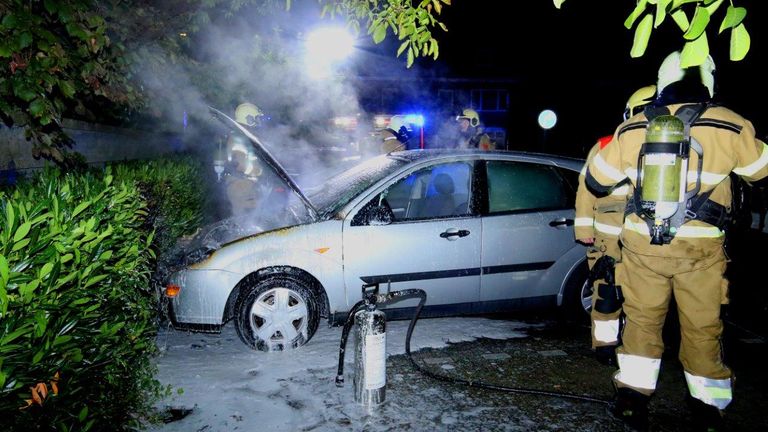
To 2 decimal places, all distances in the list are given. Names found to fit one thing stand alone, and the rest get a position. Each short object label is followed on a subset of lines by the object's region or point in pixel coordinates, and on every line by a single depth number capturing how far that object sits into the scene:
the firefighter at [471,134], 10.22
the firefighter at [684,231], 2.90
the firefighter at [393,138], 9.02
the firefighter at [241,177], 7.61
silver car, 4.09
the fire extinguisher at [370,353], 3.26
